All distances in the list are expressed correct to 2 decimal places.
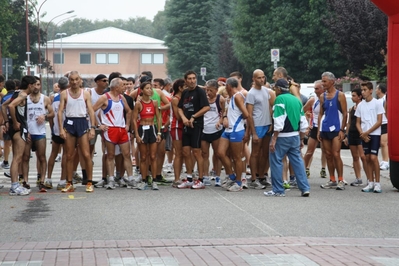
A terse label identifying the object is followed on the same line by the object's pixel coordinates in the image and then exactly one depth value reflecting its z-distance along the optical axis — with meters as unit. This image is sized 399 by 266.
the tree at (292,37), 61.78
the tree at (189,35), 99.75
